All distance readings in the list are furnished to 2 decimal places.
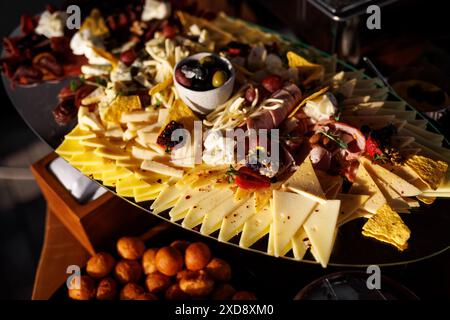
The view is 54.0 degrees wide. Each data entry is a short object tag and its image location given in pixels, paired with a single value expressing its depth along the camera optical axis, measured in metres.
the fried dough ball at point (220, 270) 0.54
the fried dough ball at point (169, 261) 0.55
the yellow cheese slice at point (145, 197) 0.52
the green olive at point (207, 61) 0.57
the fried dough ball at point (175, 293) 0.53
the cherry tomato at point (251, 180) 0.50
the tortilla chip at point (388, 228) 0.46
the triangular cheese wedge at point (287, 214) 0.46
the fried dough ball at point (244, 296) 0.52
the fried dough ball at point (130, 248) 0.58
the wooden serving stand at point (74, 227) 0.58
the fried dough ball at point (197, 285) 0.53
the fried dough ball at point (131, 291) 0.53
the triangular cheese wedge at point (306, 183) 0.48
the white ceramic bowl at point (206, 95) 0.56
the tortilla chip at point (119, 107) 0.59
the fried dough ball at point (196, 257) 0.55
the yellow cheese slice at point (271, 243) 0.46
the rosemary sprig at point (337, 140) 0.51
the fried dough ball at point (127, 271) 0.56
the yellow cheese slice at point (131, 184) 0.53
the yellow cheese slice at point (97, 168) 0.55
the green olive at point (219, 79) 0.56
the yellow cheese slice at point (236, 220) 0.48
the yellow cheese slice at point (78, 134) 0.59
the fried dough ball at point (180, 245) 0.57
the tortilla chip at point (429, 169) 0.50
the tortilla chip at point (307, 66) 0.60
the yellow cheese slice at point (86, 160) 0.56
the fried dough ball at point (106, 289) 0.53
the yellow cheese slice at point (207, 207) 0.49
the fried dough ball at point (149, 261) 0.56
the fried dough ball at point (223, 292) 0.53
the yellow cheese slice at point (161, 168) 0.53
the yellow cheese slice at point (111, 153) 0.55
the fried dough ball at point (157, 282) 0.55
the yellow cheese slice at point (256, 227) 0.47
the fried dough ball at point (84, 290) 0.53
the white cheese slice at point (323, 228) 0.45
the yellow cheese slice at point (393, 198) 0.49
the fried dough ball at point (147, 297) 0.52
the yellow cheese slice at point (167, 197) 0.51
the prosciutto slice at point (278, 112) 0.53
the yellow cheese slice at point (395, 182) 0.49
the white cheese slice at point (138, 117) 0.58
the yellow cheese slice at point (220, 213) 0.49
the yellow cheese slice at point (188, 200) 0.50
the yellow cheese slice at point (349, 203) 0.48
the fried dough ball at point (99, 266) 0.56
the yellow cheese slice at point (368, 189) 0.49
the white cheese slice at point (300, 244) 0.46
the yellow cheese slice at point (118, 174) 0.54
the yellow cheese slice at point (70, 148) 0.58
